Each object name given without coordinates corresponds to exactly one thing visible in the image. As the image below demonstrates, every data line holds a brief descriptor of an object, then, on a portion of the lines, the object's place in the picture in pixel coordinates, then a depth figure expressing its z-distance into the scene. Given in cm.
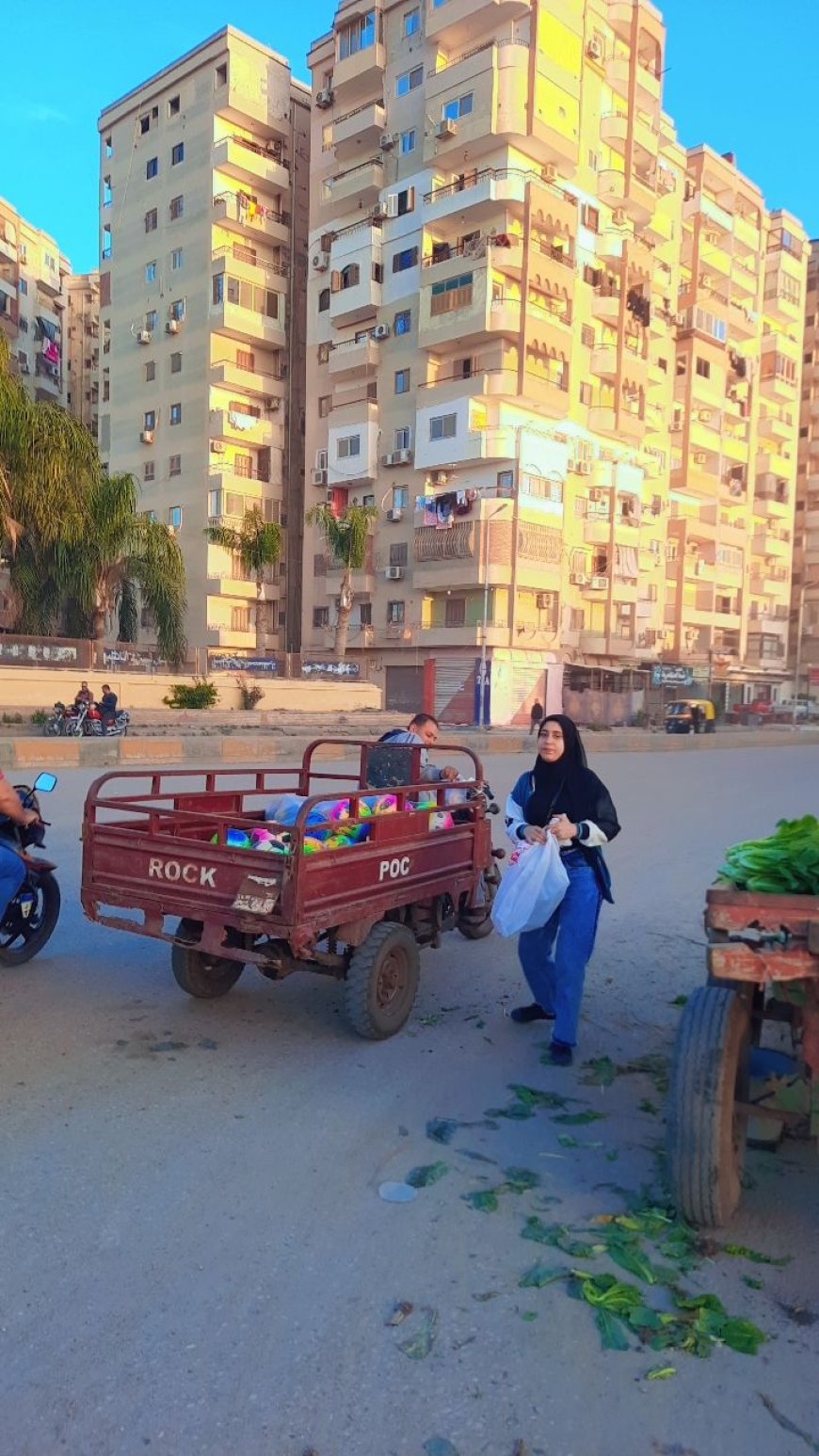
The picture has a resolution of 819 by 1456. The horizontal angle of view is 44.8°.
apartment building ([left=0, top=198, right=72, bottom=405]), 6569
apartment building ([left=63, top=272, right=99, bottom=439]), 8369
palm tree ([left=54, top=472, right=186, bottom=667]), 2855
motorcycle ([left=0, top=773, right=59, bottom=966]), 562
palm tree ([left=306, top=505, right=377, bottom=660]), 4556
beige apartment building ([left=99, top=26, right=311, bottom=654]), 5141
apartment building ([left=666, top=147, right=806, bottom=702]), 6006
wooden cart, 281
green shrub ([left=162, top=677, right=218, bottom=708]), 3044
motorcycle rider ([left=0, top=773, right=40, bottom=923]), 502
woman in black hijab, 463
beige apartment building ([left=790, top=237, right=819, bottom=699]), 7388
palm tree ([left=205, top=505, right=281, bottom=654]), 4603
